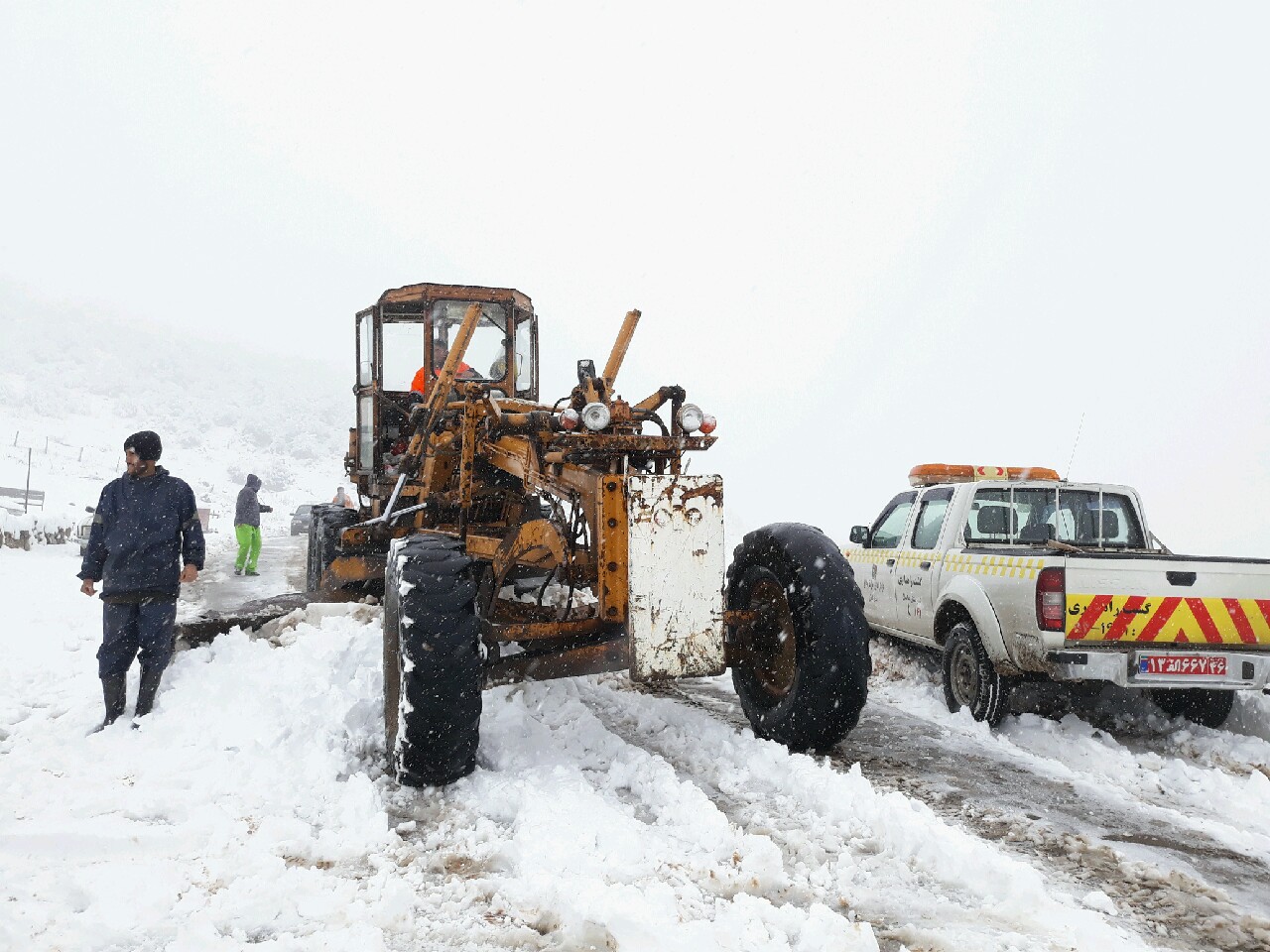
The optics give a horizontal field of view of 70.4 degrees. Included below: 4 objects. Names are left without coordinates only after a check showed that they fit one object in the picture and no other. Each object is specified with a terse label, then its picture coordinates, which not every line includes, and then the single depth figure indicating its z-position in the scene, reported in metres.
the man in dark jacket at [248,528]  15.07
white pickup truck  5.25
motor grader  4.28
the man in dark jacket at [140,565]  5.38
